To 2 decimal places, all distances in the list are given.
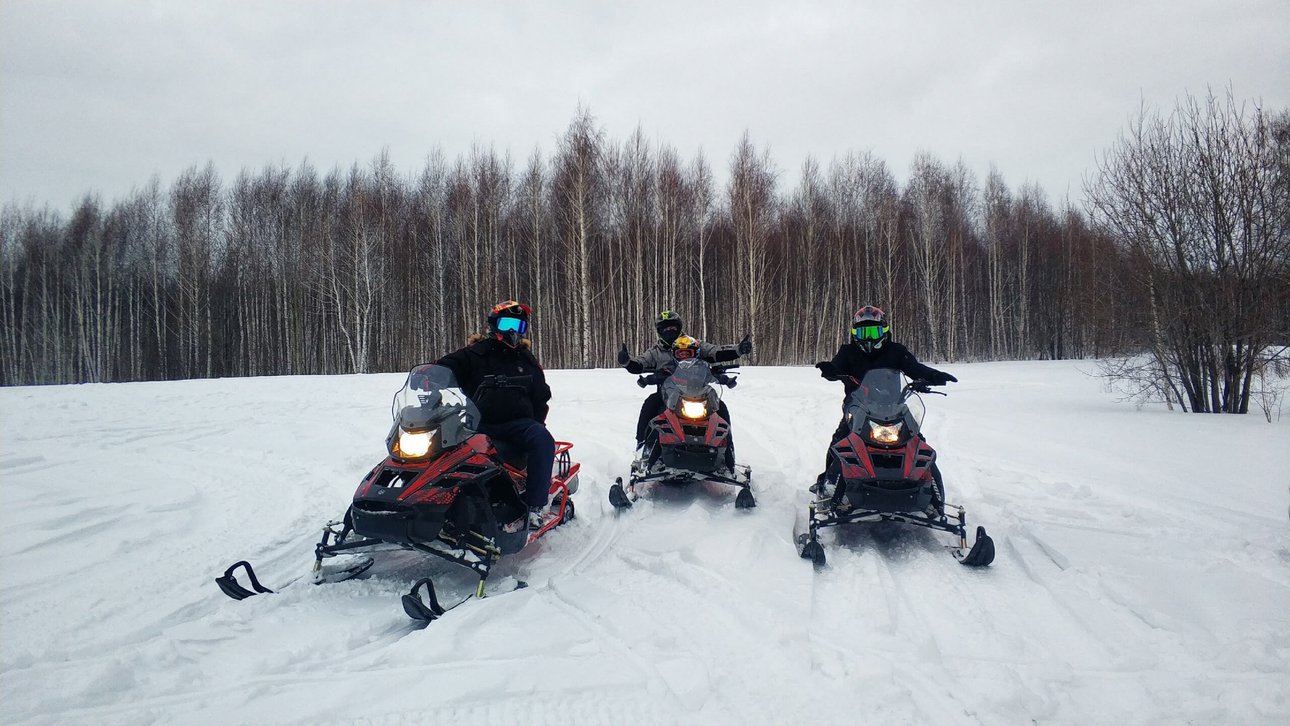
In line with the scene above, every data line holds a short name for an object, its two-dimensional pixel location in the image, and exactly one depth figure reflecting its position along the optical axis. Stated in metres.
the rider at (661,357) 6.07
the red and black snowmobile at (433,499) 3.16
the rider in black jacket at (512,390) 4.05
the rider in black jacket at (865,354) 4.97
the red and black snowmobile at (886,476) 3.93
